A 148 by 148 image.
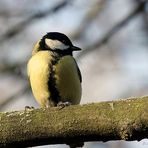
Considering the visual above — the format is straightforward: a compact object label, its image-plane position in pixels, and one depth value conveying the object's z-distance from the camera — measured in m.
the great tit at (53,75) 5.09
